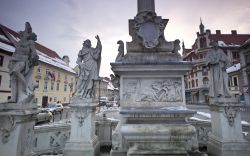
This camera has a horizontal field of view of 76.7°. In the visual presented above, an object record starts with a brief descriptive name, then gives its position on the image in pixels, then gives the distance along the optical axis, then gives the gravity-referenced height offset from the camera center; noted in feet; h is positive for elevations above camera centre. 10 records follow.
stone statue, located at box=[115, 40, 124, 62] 12.68 +3.49
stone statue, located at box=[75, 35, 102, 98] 16.07 +2.65
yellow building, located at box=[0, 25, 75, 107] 75.61 +12.58
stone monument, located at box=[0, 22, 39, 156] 11.36 -0.80
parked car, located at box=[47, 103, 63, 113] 71.10 -6.41
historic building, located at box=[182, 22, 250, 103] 138.82 +36.19
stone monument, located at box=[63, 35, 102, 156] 15.01 -1.21
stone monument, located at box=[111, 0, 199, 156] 8.93 +0.08
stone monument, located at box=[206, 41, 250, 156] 14.39 -2.03
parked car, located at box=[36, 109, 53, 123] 49.99 -7.45
